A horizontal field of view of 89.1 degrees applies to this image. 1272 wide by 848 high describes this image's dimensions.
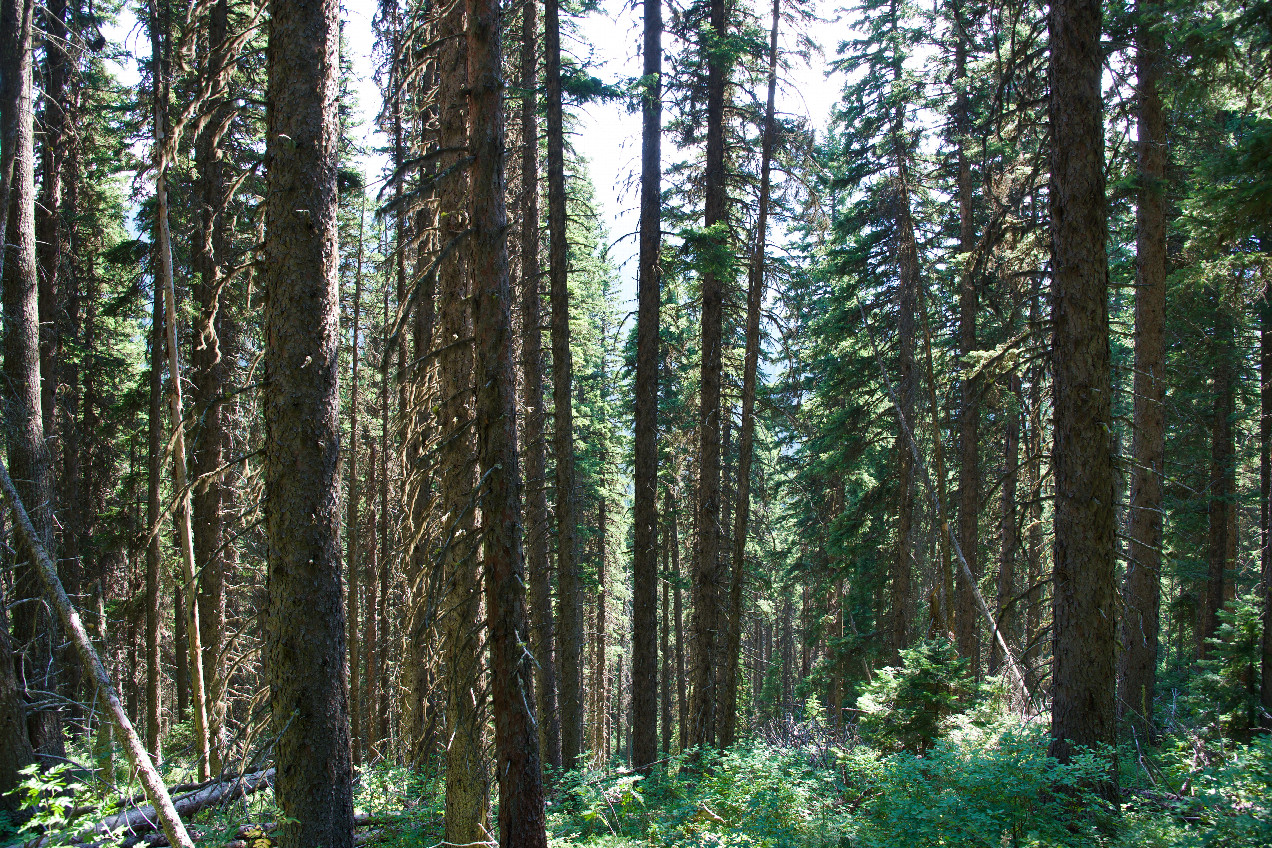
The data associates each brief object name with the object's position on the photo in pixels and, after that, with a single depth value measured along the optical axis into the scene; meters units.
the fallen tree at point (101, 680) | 5.21
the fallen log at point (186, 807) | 6.90
